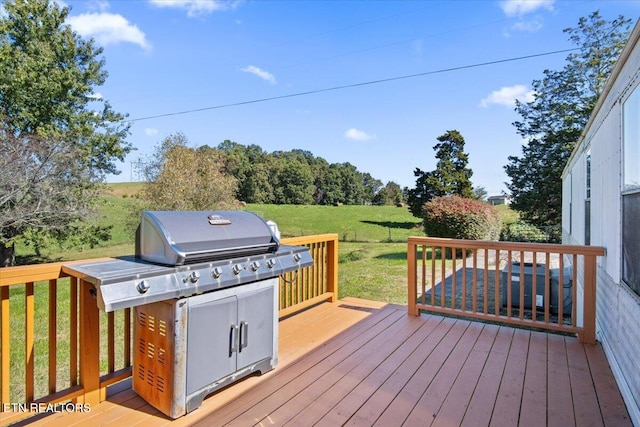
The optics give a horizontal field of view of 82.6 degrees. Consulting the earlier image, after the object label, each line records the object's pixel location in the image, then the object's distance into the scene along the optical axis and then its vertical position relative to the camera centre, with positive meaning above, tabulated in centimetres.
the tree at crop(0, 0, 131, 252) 985 +292
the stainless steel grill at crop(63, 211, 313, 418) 182 -47
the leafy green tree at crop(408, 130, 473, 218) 1888 +225
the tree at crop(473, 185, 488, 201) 2560 +152
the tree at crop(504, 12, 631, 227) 1698 +485
